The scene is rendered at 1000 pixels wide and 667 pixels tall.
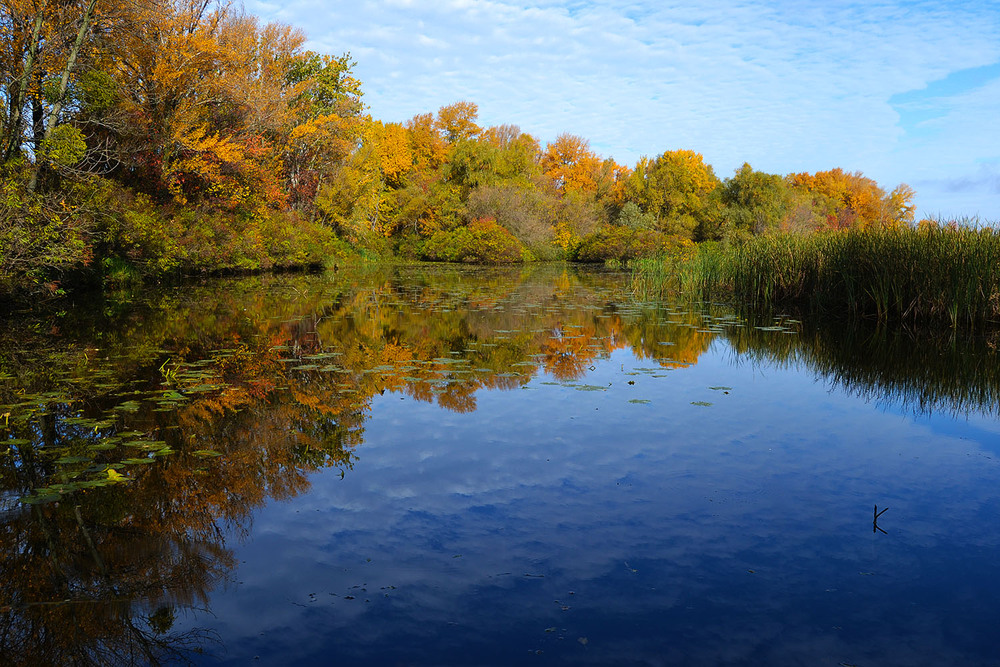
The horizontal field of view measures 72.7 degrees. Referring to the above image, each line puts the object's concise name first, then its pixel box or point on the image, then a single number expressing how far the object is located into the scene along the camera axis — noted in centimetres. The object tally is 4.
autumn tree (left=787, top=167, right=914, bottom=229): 5641
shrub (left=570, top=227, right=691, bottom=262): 3872
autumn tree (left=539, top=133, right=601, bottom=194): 5634
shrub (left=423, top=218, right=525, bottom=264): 3709
